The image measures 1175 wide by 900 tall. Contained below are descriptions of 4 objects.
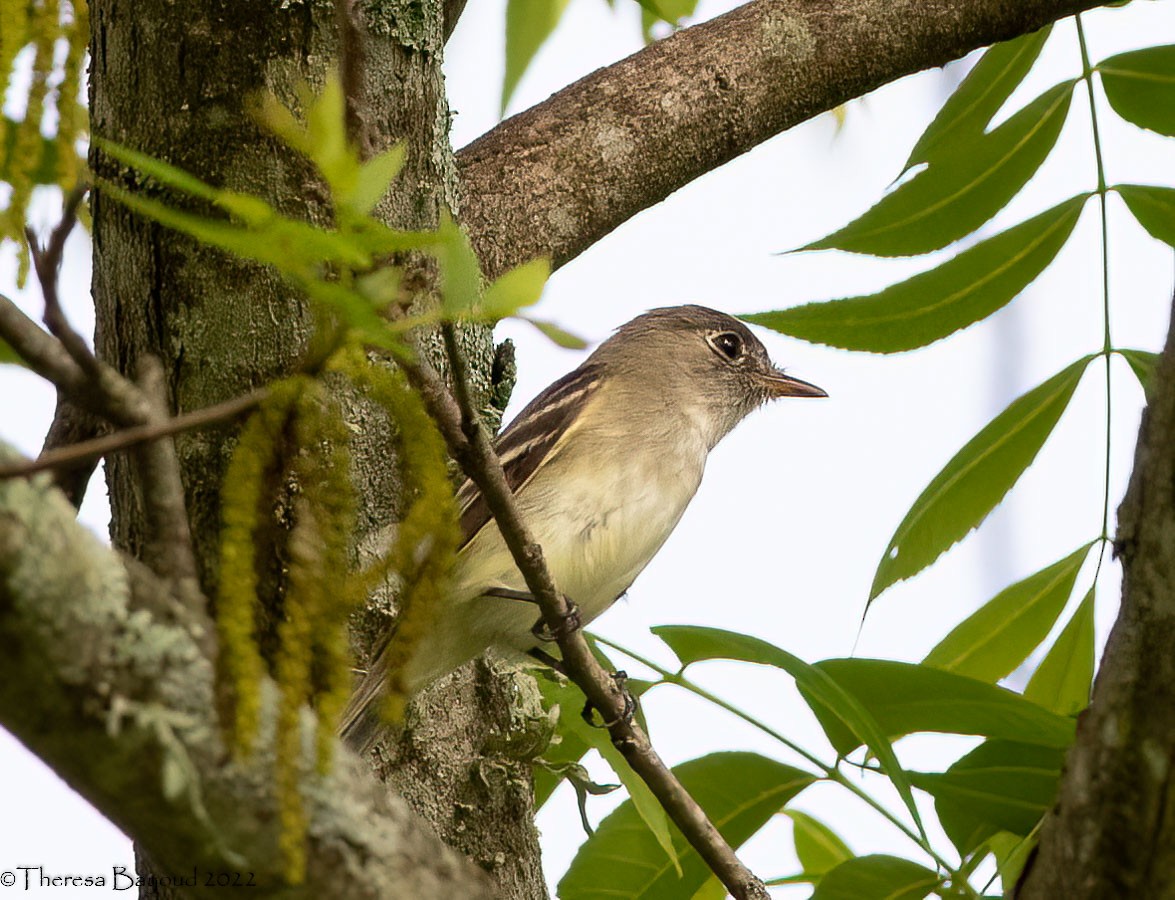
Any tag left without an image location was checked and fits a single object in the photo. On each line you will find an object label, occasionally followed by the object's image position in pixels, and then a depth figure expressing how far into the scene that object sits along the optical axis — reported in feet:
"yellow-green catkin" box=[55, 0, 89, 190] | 9.58
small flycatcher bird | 26.66
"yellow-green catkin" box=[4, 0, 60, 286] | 9.07
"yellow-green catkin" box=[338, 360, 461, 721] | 9.50
